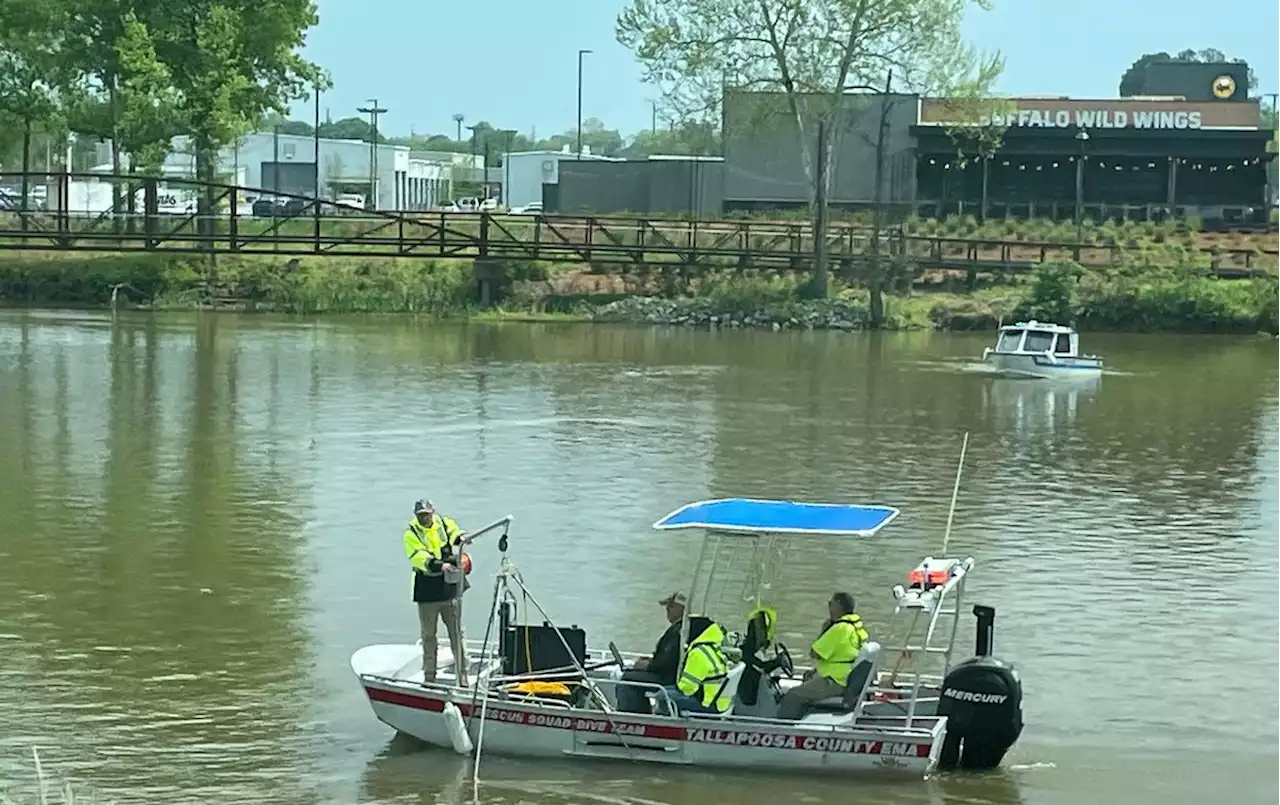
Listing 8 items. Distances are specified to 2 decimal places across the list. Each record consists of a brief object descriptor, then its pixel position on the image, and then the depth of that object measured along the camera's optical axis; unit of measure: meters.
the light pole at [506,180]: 137.12
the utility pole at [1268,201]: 85.90
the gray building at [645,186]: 93.88
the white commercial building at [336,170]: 138.75
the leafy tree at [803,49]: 71.75
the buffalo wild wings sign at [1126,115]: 88.00
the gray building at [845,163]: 87.38
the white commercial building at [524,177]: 143.88
